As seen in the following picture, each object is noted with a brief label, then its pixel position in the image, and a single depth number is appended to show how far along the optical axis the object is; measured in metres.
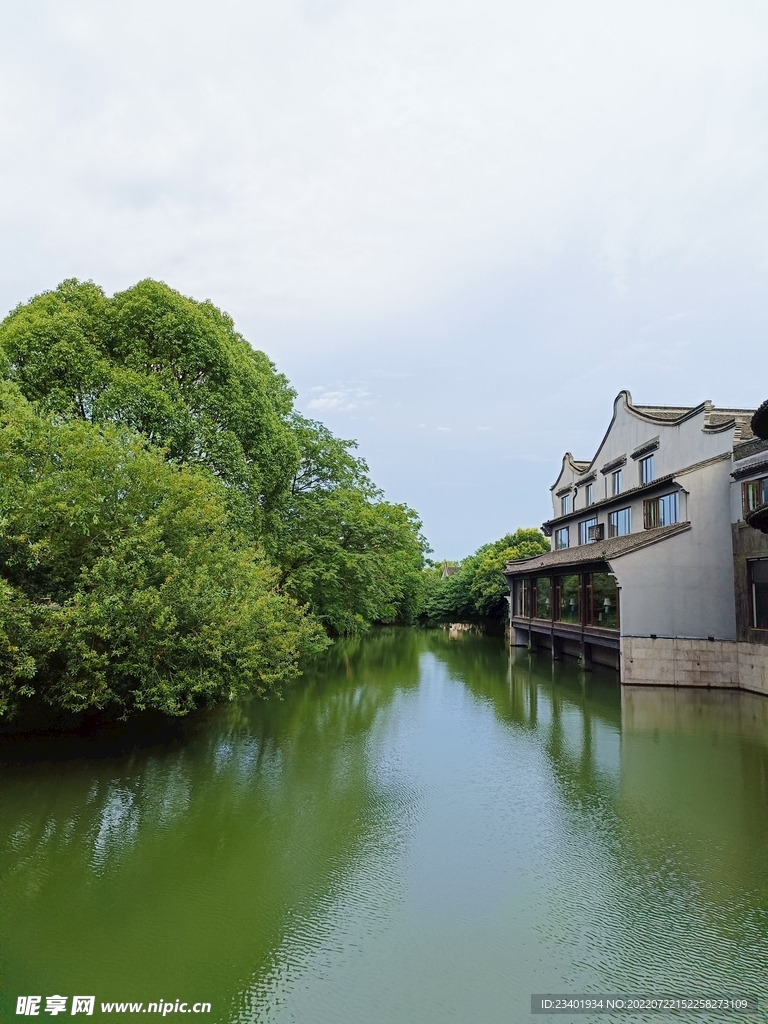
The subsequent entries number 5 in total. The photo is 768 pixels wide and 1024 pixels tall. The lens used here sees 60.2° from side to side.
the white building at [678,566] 17.64
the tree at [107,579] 9.45
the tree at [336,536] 24.19
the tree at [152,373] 14.63
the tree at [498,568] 39.16
